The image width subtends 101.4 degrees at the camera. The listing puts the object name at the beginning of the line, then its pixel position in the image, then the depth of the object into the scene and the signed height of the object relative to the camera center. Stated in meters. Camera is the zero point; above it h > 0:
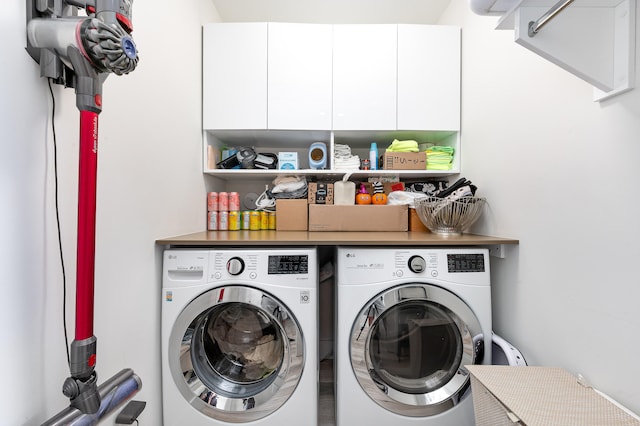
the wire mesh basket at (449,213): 1.40 +0.01
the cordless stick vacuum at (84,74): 0.60 +0.33
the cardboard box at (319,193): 1.76 +0.14
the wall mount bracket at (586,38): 0.80 +0.55
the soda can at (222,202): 1.78 +0.07
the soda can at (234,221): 1.80 -0.06
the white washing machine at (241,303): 1.18 -0.51
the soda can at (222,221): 1.77 -0.06
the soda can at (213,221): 1.75 -0.06
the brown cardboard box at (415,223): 1.66 -0.06
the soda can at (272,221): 1.81 -0.06
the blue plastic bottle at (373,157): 1.83 +0.40
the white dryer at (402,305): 1.21 -0.50
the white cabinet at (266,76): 1.70 +0.90
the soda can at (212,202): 1.76 +0.07
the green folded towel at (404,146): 1.79 +0.47
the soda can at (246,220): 1.80 -0.05
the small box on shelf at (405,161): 1.76 +0.36
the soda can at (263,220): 1.79 -0.05
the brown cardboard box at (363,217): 1.62 -0.02
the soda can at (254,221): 1.78 -0.06
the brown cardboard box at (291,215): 1.71 -0.01
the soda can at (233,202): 1.81 +0.07
